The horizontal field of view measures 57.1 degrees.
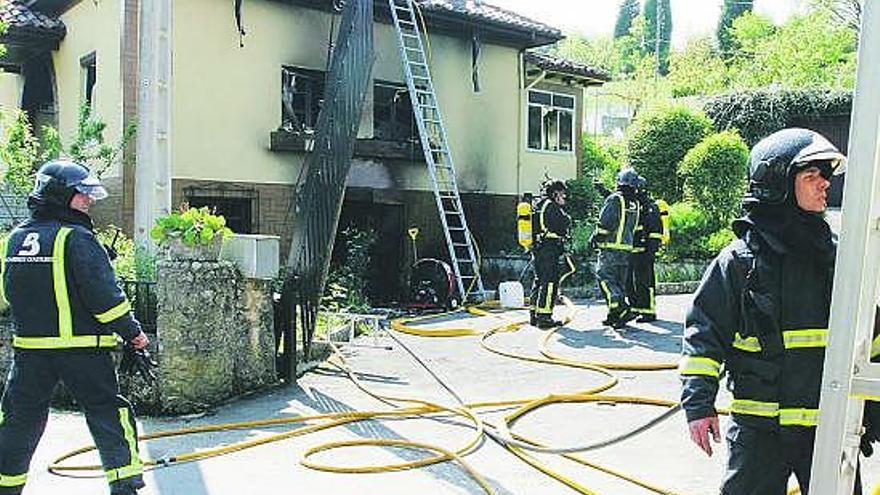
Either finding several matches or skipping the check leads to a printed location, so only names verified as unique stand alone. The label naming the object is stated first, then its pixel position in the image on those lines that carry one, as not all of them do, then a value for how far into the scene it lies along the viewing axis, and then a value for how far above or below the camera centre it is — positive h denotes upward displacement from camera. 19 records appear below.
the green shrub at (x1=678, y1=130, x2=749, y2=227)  18.22 +0.75
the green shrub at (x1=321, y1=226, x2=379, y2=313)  12.19 -1.09
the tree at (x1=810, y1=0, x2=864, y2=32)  39.66 +9.92
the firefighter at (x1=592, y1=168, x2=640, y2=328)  10.12 -0.39
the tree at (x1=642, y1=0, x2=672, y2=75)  72.25 +17.24
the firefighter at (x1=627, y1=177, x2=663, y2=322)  10.43 -0.63
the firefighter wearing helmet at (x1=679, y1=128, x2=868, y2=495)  2.95 -0.43
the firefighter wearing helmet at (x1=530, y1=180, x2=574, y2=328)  10.34 -0.36
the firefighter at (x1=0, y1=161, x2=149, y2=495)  4.25 -0.67
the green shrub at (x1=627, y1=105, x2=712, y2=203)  20.36 +1.65
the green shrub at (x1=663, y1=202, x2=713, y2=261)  17.38 -0.51
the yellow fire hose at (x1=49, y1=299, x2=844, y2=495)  5.13 -1.64
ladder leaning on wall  13.91 +1.06
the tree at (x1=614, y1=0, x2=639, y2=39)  82.88 +19.82
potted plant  6.54 -0.26
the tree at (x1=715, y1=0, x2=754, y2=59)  59.12 +14.59
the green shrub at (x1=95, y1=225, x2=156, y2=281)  7.61 -0.60
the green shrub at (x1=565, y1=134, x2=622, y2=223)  17.41 +0.21
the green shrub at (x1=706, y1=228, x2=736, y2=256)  17.27 -0.67
